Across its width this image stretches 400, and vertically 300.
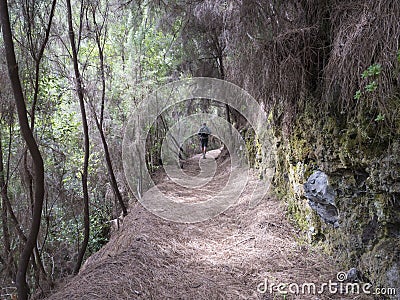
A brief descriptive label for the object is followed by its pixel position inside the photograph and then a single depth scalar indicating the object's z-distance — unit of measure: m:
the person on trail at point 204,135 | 10.13
